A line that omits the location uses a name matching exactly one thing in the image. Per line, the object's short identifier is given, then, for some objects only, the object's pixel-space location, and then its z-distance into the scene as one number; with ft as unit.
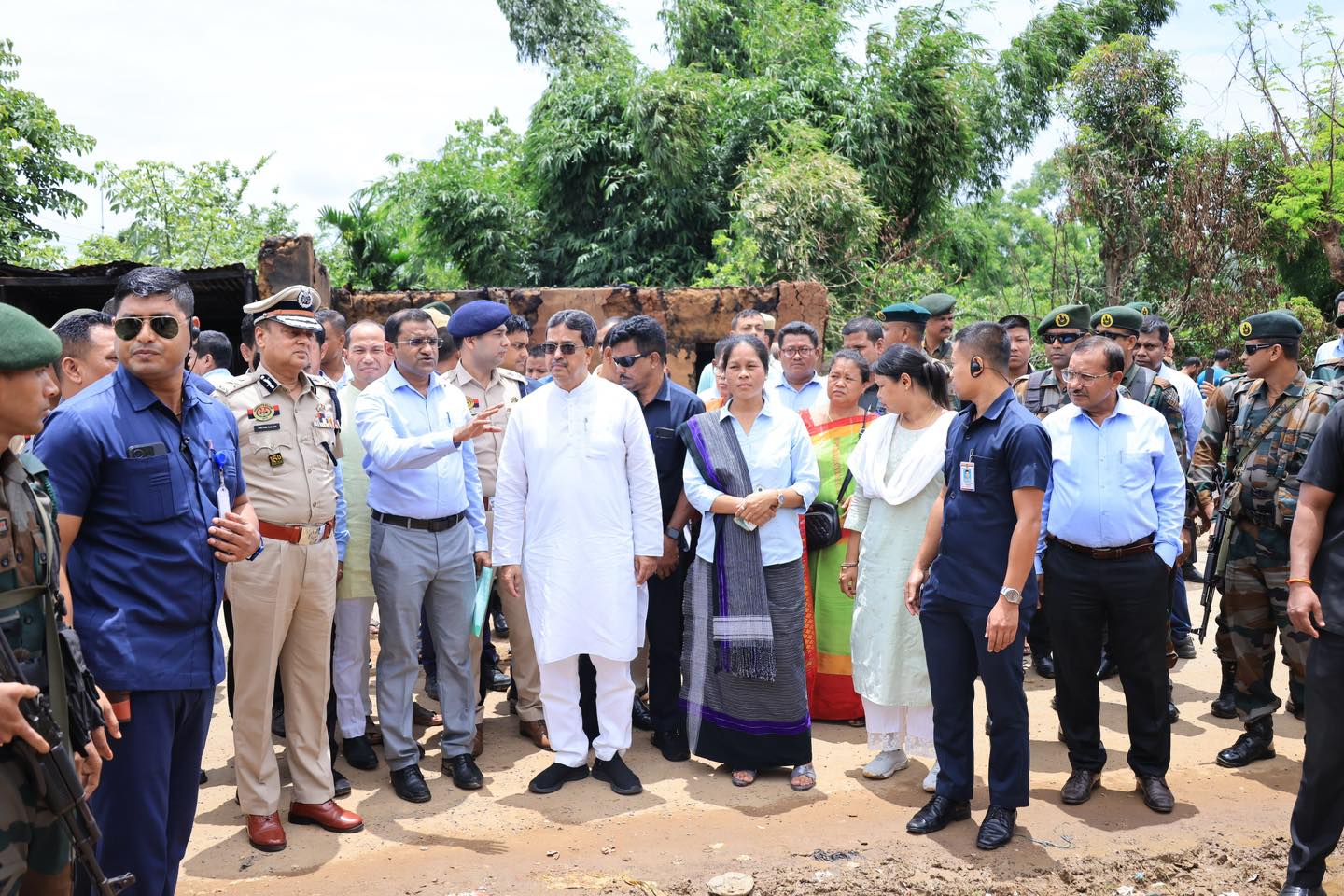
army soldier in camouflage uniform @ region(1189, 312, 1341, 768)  16.58
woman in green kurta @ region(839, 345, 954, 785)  15.48
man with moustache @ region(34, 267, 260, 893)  9.70
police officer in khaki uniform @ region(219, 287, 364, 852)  13.05
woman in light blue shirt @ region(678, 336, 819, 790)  15.64
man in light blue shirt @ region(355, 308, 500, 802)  15.08
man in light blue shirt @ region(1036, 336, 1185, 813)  14.51
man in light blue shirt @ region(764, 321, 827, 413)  19.79
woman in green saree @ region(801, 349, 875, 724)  18.11
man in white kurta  15.25
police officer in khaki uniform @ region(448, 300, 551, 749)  17.17
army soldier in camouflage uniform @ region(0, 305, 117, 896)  7.80
